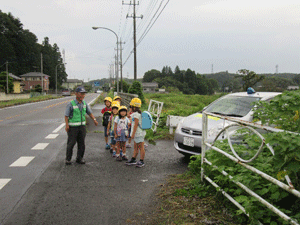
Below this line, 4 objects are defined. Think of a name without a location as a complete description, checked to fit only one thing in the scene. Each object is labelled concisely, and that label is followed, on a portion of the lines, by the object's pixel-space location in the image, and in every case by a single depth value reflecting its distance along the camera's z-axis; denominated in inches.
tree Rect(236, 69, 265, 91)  1815.9
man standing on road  245.1
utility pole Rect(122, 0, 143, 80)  1123.9
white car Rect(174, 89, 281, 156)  229.3
